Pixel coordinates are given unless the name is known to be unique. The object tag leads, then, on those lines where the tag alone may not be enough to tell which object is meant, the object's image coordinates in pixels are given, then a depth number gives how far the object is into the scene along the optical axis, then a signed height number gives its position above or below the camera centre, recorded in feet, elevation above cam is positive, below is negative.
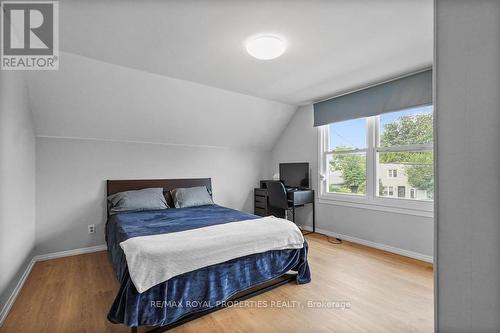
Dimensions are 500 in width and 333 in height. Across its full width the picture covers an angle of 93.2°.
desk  13.10 -2.02
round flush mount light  6.82 +3.55
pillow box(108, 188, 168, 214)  10.64 -1.62
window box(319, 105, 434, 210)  9.91 +0.30
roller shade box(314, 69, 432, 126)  9.46 +3.04
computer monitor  14.11 -0.55
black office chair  13.04 -1.79
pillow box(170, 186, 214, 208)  12.09 -1.64
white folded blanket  5.44 -2.15
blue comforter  5.26 -2.99
